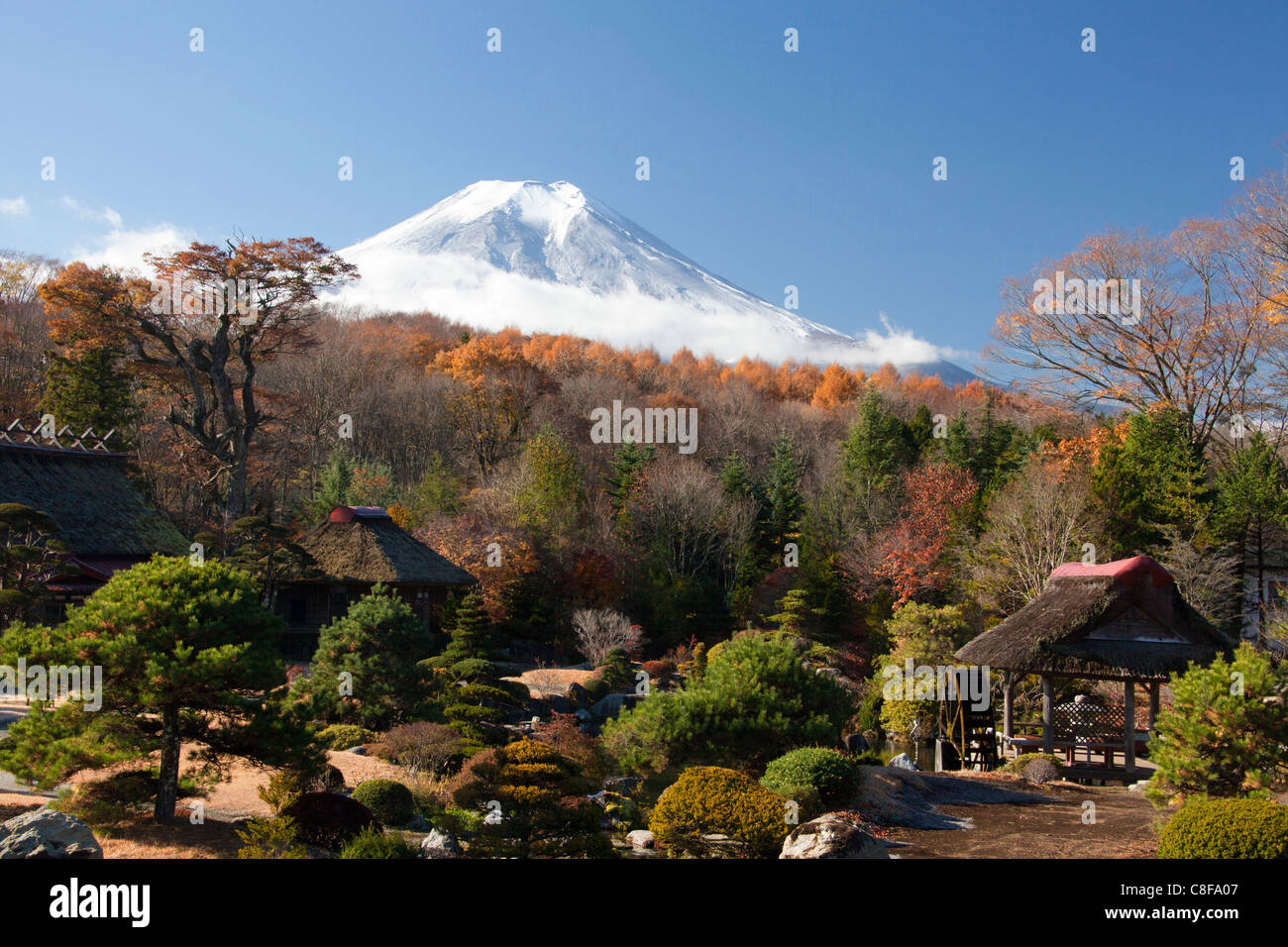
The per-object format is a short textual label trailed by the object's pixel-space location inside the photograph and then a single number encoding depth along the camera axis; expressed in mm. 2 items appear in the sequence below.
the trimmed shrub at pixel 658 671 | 31203
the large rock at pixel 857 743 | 22077
